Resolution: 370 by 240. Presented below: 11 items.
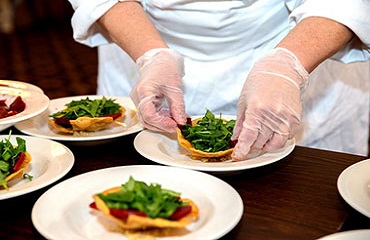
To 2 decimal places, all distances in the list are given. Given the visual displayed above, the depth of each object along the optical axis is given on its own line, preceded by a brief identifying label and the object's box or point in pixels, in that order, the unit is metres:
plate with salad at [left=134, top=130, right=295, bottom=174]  1.20
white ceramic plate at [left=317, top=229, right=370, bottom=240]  0.91
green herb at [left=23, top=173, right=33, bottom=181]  1.24
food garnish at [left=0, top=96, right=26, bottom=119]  1.45
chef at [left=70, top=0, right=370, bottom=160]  1.33
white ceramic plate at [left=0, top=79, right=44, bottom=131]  1.59
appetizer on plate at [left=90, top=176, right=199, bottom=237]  0.95
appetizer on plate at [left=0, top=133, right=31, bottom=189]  1.18
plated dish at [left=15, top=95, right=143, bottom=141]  1.39
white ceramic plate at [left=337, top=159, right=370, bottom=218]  1.04
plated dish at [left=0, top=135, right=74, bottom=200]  1.11
